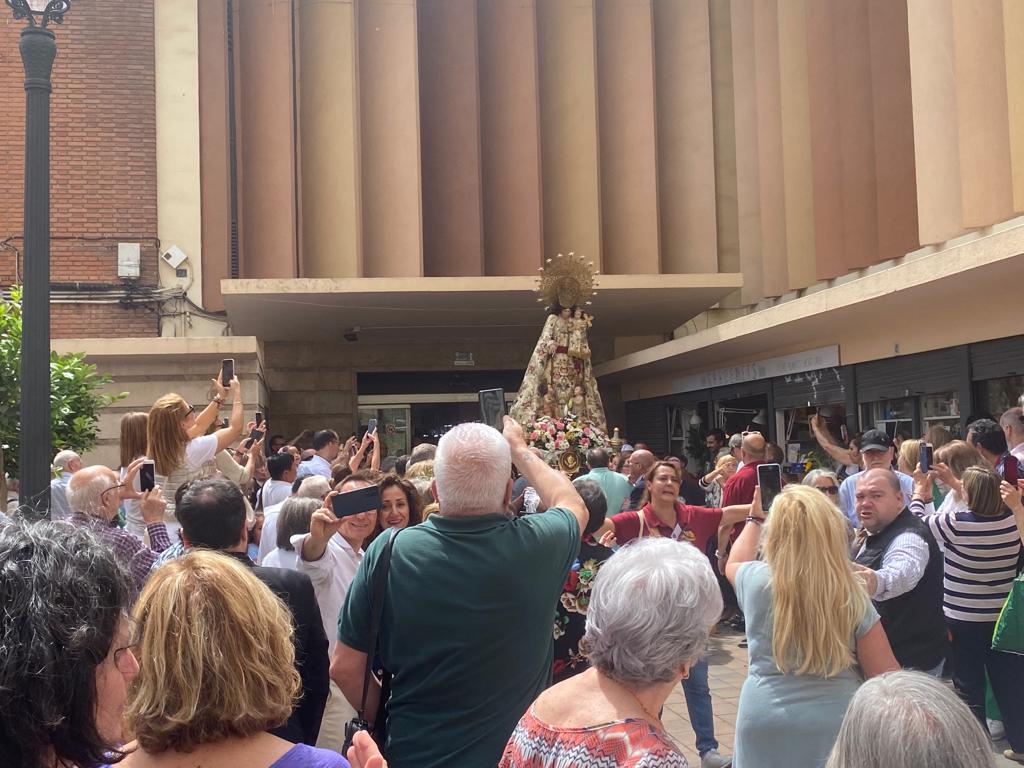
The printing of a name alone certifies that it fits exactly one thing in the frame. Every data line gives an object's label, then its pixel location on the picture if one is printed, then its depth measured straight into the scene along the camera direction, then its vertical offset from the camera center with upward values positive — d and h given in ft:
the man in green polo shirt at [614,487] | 30.37 -1.84
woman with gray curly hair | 7.72 -1.94
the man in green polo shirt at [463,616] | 10.21 -1.89
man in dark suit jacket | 11.02 -1.63
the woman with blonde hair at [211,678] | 6.54 -1.59
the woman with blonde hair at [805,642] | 11.79 -2.62
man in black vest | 15.34 -2.36
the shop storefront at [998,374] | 35.58 +1.46
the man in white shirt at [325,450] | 32.37 -0.56
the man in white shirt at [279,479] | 26.53 -1.19
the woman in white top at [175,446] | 18.34 -0.17
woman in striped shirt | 19.43 -2.97
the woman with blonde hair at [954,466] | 20.10 -1.01
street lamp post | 22.00 +4.33
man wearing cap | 25.23 -0.87
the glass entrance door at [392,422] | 71.51 +0.67
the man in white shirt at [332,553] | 13.47 -1.72
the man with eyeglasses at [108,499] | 15.07 -0.94
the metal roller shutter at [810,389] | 47.85 +1.55
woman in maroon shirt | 22.16 -2.07
